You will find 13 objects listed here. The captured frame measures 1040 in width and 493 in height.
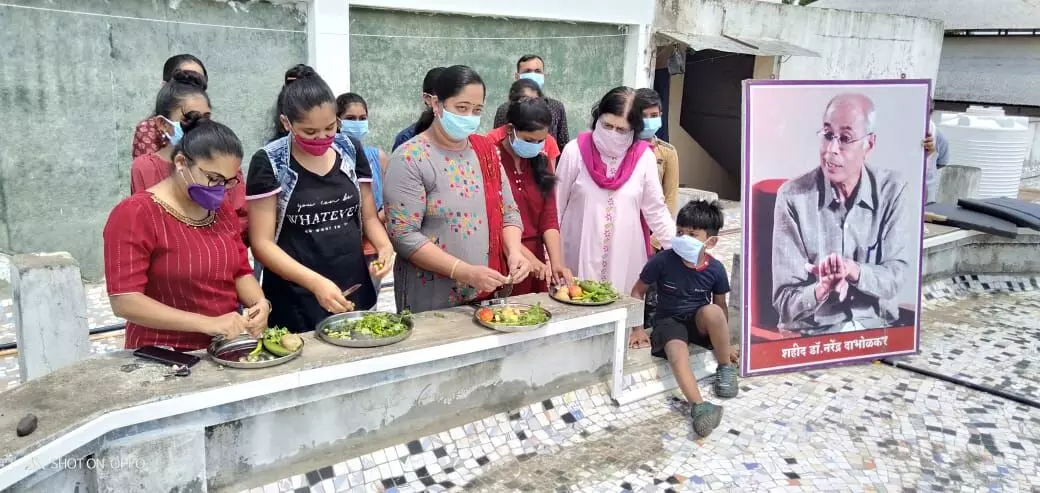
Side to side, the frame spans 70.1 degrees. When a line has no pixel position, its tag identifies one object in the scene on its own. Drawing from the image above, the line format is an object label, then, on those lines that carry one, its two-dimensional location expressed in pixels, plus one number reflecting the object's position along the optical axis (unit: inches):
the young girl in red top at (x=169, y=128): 115.4
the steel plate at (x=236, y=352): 91.9
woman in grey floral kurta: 113.0
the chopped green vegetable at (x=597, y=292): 130.7
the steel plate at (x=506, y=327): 111.2
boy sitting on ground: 141.3
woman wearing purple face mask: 86.1
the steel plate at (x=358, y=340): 100.5
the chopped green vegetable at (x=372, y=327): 104.1
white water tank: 375.2
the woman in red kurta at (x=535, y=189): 132.2
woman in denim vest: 102.1
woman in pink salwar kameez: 147.3
